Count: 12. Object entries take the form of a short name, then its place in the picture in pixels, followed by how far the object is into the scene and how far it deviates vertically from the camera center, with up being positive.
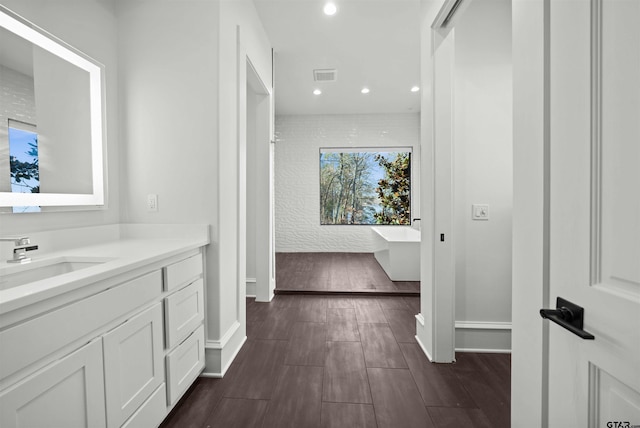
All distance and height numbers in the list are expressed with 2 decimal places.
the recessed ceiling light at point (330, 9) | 2.74 +1.90
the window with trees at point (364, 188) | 6.51 +0.42
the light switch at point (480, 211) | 2.25 -0.04
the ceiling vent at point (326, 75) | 4.10 +1.91
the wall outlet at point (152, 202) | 1.95 +0.04
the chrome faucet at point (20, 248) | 1.25 -0.17
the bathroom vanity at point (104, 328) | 0.82 -0.45
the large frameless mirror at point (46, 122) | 1.33 +0.46
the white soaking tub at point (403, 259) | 4.04 -0.75
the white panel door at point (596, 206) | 0.59 +0.00
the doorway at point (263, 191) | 3.33 +0.18
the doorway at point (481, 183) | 2.22 +0.17
